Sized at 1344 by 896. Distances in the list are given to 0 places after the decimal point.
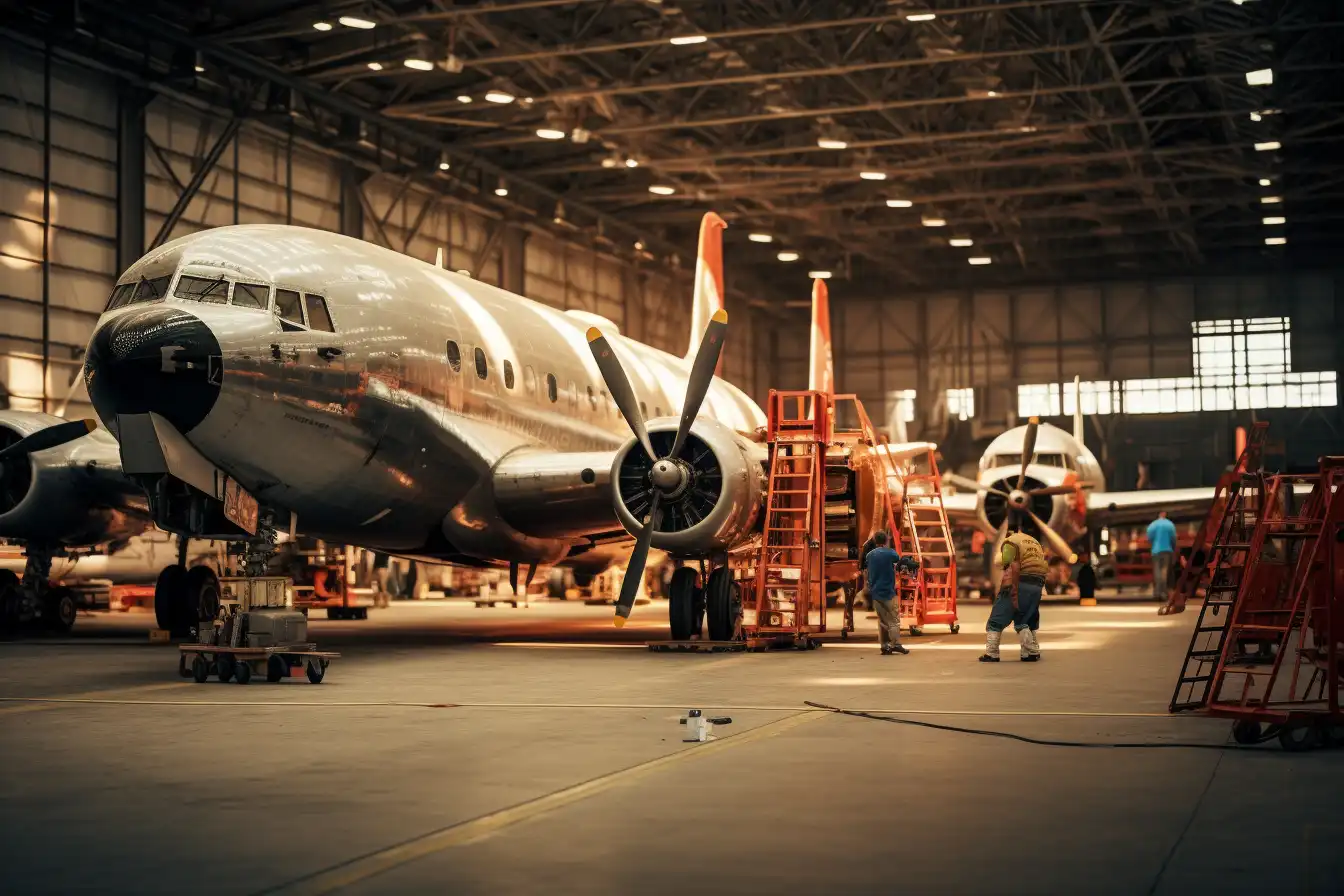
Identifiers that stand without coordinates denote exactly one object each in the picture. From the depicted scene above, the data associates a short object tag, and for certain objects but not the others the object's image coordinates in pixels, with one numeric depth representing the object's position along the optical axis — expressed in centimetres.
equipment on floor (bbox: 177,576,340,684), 1434
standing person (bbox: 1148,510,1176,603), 3478
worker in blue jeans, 1698
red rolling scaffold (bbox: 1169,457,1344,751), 948
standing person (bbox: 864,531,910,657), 1831
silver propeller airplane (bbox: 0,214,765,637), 1477
